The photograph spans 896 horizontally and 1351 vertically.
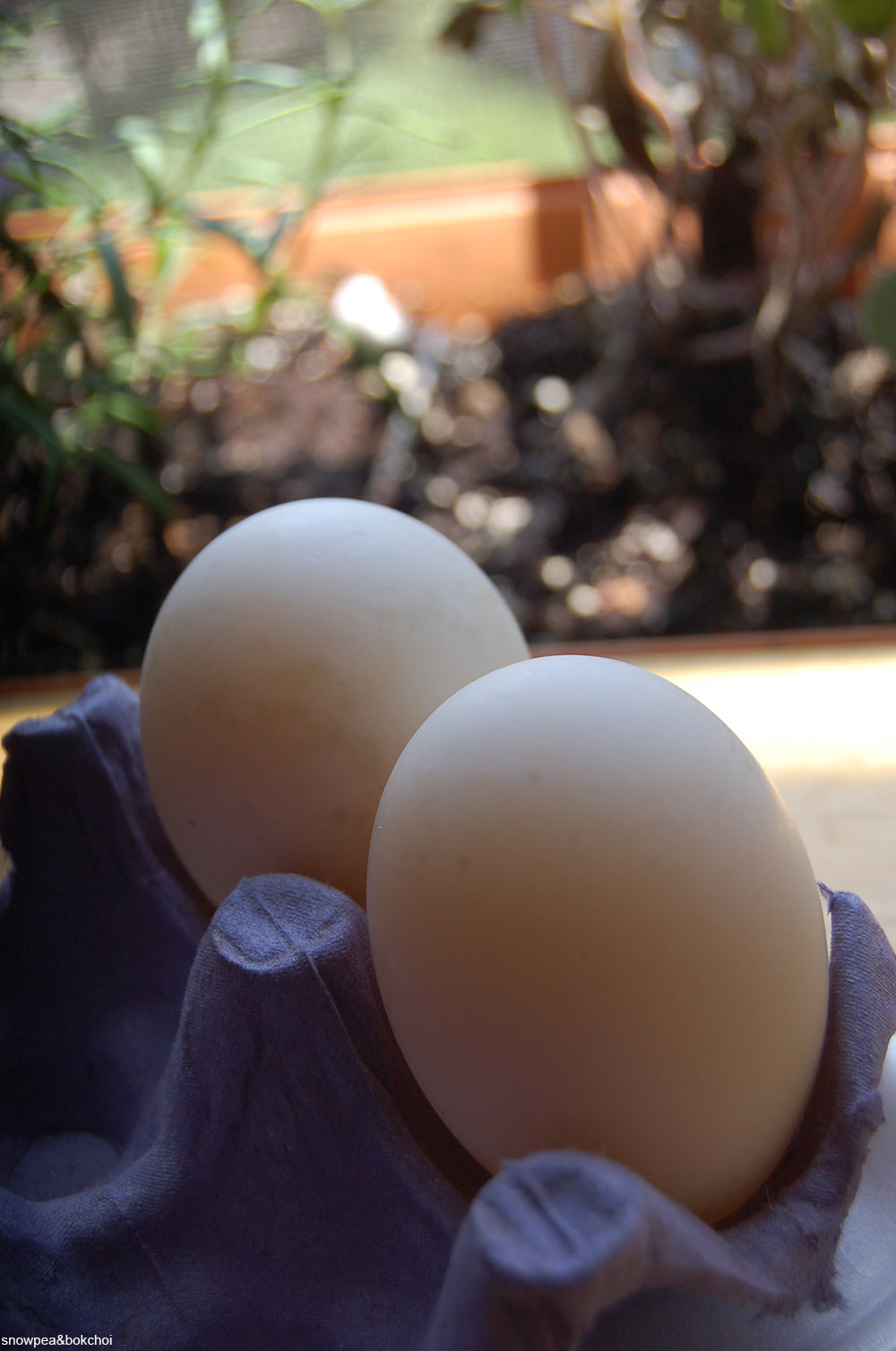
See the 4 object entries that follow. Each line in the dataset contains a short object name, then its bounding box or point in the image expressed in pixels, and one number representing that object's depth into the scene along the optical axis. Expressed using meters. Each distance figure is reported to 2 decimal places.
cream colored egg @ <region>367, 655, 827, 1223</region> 0.13
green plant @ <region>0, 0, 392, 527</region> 0.31
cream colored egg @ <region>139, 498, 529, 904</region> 0.16
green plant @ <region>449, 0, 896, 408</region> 0.32
